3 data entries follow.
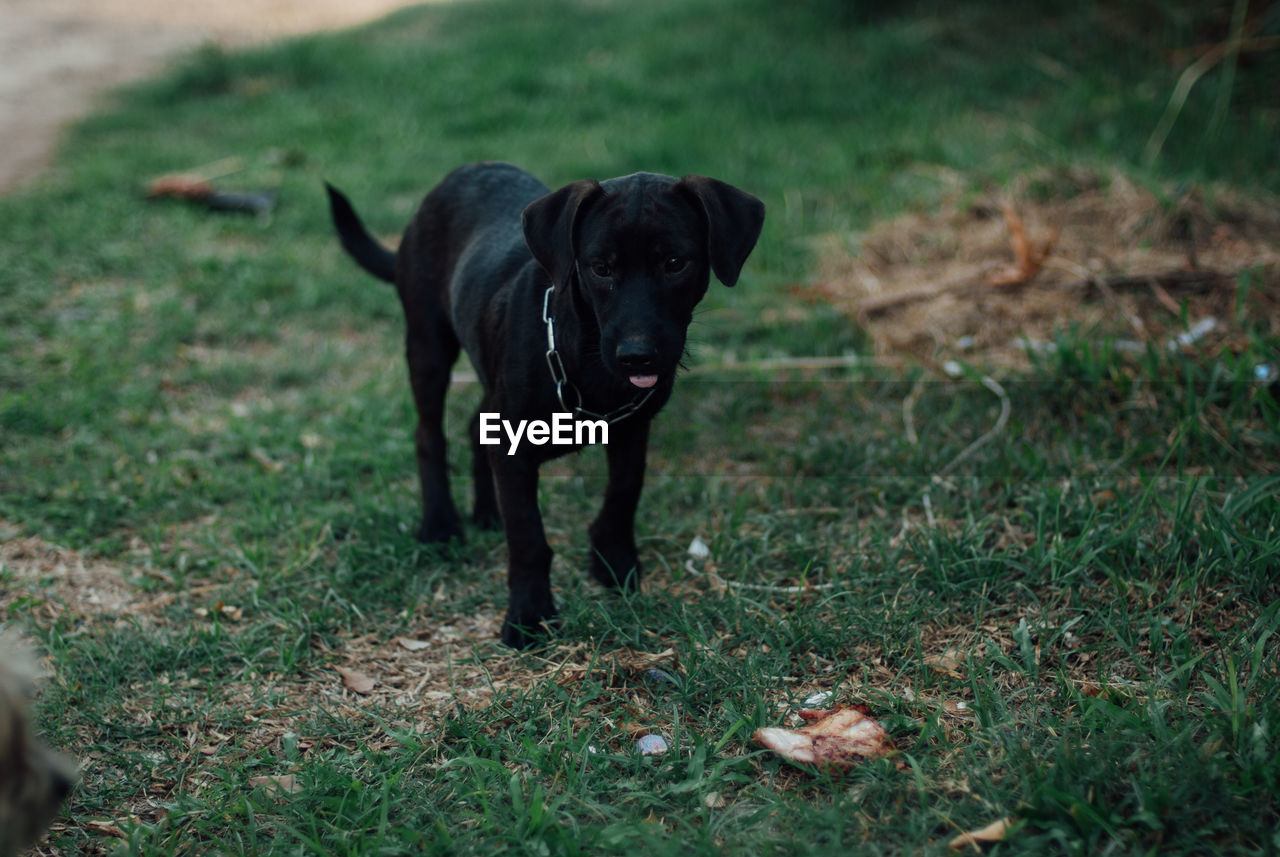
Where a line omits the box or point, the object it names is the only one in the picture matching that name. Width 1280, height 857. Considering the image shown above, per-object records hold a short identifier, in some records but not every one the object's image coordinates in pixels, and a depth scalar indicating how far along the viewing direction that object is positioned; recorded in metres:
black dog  2.77
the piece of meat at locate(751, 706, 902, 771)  2.43
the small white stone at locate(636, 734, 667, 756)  2.57
